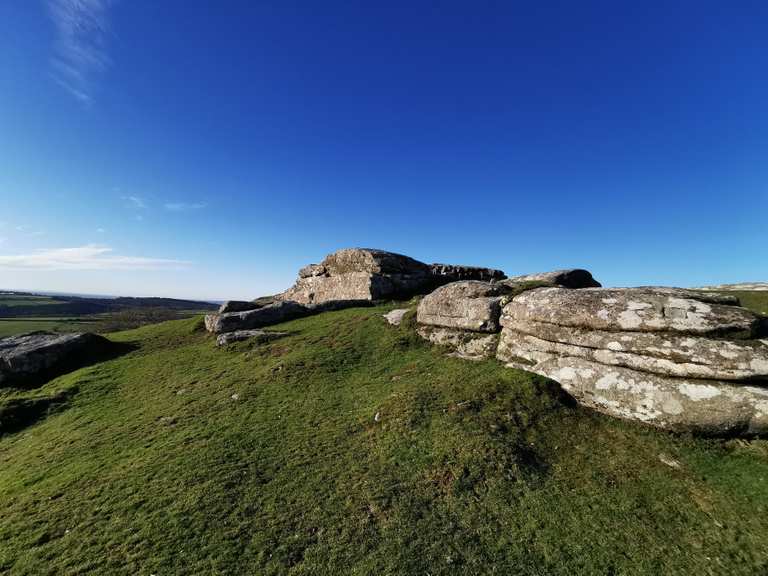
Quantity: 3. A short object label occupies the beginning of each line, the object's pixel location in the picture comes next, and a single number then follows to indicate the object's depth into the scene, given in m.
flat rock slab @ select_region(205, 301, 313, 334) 25.92
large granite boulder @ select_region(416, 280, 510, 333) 18.12
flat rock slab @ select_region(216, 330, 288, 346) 22.36
